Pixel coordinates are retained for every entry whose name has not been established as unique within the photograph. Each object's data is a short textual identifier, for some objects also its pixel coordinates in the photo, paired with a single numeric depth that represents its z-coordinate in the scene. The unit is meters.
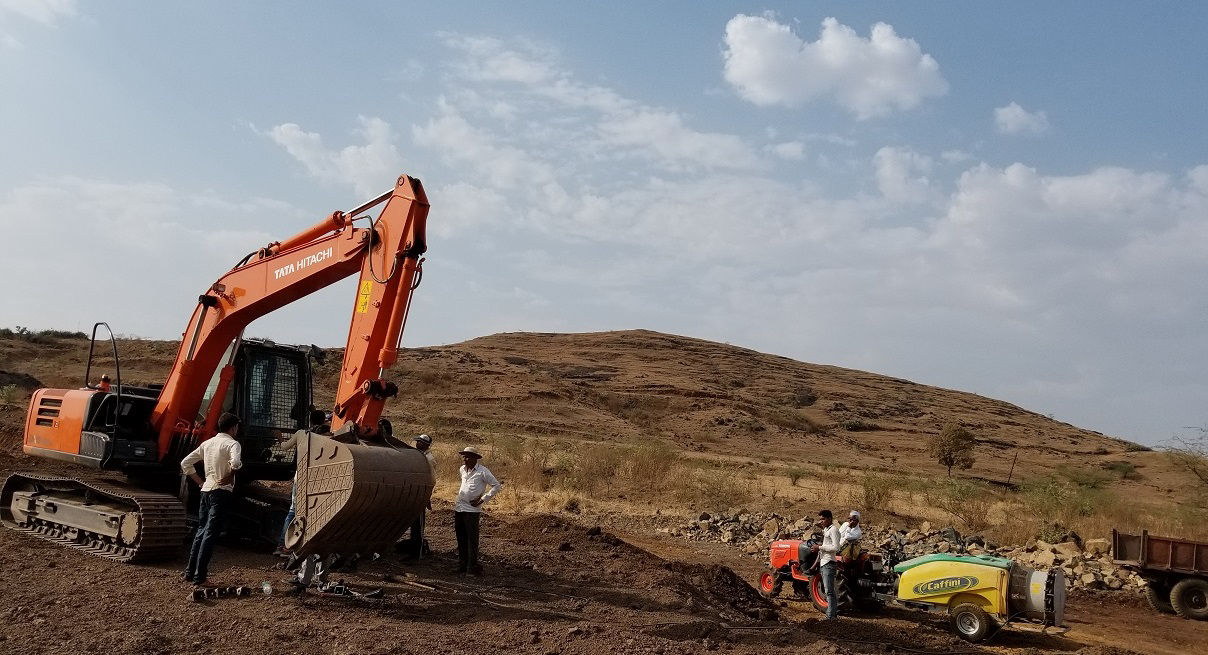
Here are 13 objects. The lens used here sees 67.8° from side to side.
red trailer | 14.02
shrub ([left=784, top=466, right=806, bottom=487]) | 28.45
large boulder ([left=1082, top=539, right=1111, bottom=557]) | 17.23
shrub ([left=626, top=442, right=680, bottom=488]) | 24.03
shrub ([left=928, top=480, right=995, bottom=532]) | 21.02
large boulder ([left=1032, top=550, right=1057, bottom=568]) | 16.36
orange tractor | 12.01
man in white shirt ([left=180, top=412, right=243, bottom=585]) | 8.60
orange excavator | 7.85
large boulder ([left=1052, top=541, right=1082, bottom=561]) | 16.72
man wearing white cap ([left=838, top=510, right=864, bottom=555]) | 11.72
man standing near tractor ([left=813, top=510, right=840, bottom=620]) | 11.33
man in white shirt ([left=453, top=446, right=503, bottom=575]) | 10.79
